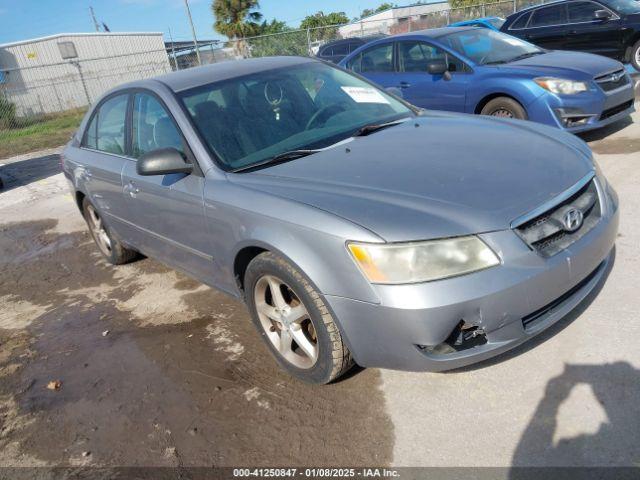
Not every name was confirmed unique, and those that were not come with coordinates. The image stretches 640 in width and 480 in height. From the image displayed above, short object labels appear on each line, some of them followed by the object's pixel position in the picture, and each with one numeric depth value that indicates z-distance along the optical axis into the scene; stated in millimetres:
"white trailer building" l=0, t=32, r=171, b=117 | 21469
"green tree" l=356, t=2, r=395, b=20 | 67875
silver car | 2199
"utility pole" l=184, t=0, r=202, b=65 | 20188
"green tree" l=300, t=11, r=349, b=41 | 69062
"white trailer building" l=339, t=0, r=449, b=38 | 22791
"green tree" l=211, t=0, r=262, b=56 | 35906
